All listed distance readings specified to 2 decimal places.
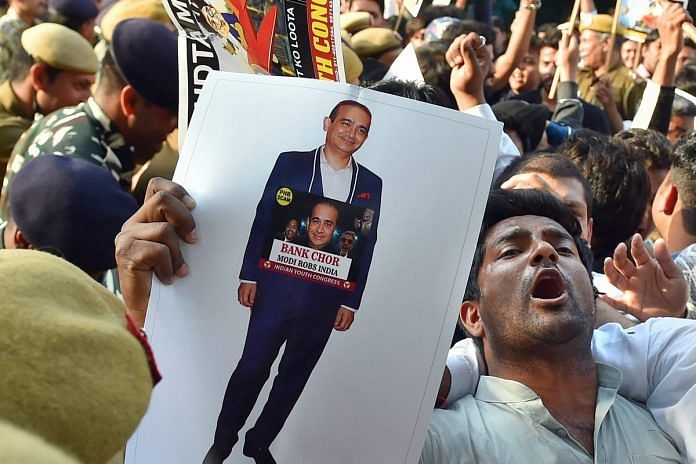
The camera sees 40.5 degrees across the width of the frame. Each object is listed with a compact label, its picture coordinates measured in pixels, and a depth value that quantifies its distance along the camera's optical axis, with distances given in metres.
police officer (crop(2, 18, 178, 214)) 3.00
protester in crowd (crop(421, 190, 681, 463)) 1.83
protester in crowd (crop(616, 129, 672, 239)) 3.66
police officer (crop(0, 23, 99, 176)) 3.82
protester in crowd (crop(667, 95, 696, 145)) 4.82
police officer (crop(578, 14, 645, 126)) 5.80
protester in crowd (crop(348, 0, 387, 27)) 5.99
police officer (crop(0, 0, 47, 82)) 4.34
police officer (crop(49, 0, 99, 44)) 5.29
